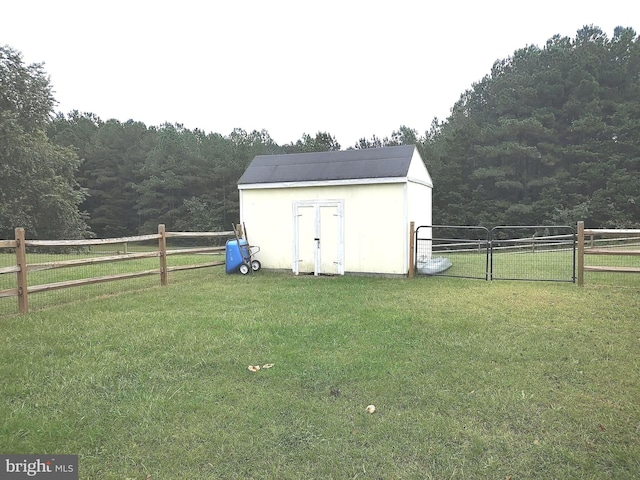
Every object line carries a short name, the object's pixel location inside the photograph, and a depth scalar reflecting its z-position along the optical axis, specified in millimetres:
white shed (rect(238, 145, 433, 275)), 9695
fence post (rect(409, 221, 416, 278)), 9539
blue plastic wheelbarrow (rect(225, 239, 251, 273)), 10445
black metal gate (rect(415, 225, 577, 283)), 9164
